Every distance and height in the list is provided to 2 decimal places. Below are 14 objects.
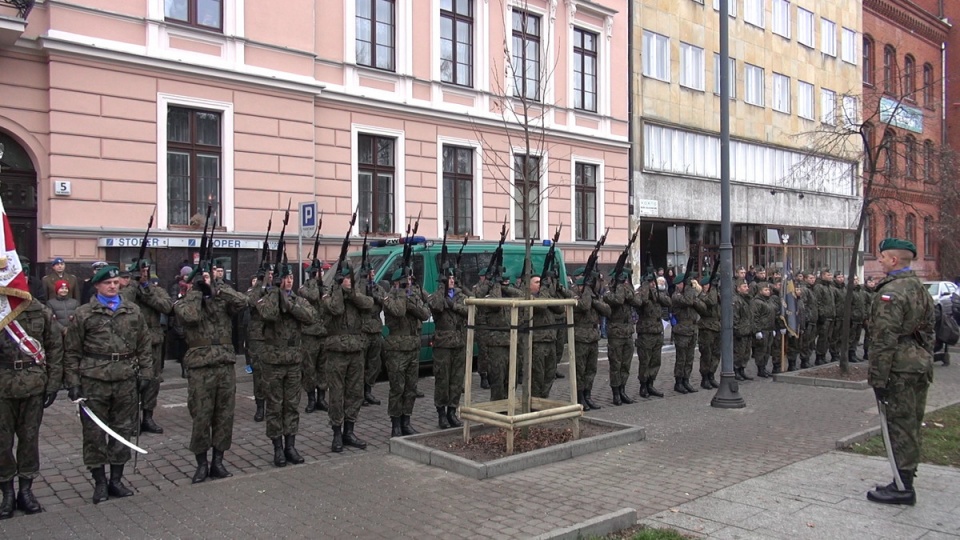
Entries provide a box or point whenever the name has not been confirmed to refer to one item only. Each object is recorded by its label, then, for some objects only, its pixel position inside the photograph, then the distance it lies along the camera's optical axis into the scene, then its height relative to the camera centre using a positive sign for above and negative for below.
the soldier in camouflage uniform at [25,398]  6.14 -1.12
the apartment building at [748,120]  26.55 +5.63
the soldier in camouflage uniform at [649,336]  11.80 -1.10
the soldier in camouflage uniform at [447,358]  9.38 -1.16
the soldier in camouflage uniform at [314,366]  10.13 -1.40
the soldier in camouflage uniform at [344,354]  8.26 -1.00
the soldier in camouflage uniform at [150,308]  8.47 -0.53
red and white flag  6.14 -0.32
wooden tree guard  7.51 -1.50
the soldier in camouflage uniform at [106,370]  6.48 -0.93
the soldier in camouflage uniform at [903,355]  6.46 -0.76
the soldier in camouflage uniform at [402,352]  8.76 -1.02
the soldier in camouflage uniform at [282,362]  7.54 -0.99
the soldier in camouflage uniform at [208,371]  7.02 -1.01
